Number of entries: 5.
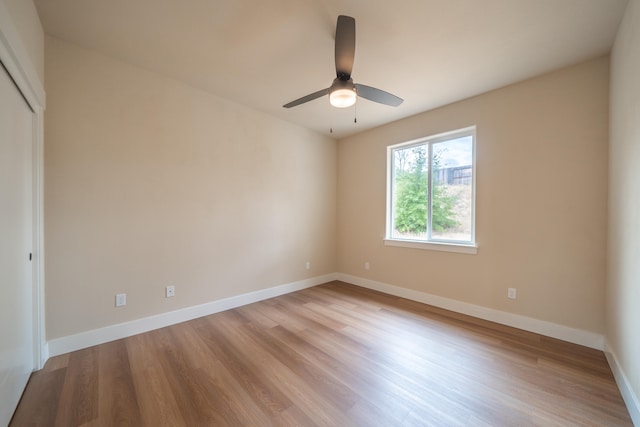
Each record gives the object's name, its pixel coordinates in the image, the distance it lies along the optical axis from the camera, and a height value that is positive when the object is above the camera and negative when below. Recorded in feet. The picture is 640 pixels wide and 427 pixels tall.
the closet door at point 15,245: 4.70 -0.75
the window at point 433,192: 10.41 +0.86
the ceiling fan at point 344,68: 5.50 +3.42
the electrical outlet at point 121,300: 7.93 -2.86
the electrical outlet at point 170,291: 8.95 -2.92
